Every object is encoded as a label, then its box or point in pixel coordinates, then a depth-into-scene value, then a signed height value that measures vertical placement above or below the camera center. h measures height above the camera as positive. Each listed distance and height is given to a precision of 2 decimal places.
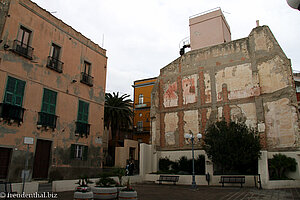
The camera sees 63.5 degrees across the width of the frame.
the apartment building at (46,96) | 15.56 +4.38
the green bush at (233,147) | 18.77 +0.91
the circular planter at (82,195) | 8.77 -1.40
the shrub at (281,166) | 19.30 -0.47
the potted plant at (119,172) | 11.52 -0.75
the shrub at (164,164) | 25.72 -0.67
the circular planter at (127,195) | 9.11 -1.41
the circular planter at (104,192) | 9.70 -1.41
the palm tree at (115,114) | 31.98 +5.55
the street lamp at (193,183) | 16.62 -1.67
